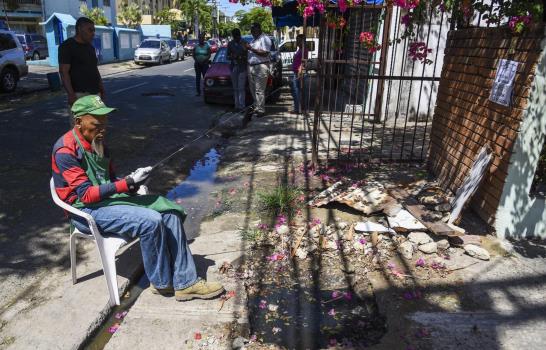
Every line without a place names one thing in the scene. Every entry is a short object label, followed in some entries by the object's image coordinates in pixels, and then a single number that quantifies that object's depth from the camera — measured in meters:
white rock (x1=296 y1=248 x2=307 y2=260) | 3.73
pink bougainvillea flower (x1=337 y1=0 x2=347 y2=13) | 4.06
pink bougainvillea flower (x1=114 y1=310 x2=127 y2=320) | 2.98
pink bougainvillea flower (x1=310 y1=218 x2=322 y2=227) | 4.23
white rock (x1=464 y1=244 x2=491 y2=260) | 3.59
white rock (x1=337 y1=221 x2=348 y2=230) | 4.18
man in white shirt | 9.22
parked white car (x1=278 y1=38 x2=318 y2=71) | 20.69
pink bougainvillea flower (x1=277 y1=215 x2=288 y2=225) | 4.31
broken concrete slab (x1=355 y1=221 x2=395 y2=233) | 4.03
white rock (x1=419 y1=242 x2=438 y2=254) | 3.70
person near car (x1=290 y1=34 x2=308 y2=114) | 10.00
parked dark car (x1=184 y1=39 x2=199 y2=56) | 37.45
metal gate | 6.30
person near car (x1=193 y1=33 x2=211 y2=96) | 12.59
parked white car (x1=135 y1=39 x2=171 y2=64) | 25.98
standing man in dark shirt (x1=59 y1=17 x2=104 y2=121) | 5.53
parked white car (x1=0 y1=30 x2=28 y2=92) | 13.20
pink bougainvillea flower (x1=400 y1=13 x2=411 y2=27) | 4.53
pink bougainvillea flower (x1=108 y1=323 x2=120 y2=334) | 2.84
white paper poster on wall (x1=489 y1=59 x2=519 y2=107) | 3.60
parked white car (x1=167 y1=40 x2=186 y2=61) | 30.86
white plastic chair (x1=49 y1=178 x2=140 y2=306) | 2.86
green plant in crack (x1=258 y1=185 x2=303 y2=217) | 4.55
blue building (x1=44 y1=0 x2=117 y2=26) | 37.94
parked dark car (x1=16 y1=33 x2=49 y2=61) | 26.33
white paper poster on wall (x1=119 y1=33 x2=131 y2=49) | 31.88
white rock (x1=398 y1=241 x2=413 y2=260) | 3.70
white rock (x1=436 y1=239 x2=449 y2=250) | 3.77
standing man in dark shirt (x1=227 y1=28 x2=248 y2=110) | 9.91
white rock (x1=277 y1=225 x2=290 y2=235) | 4.11
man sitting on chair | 2.80
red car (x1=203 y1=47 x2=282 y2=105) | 11.20
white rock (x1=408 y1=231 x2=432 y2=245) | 3.83
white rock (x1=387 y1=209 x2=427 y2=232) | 3.98
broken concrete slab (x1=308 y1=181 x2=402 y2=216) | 4.34
